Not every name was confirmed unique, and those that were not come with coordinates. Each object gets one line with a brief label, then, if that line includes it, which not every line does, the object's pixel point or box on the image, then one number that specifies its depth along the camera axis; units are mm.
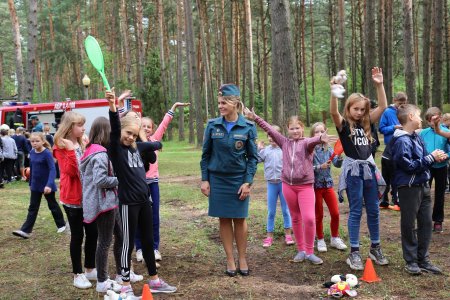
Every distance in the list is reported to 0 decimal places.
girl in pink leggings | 5398
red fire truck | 18766
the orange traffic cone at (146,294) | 4105
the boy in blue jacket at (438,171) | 6590
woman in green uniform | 4949
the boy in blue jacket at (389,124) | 7411
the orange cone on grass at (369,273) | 4688
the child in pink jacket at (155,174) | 5387
